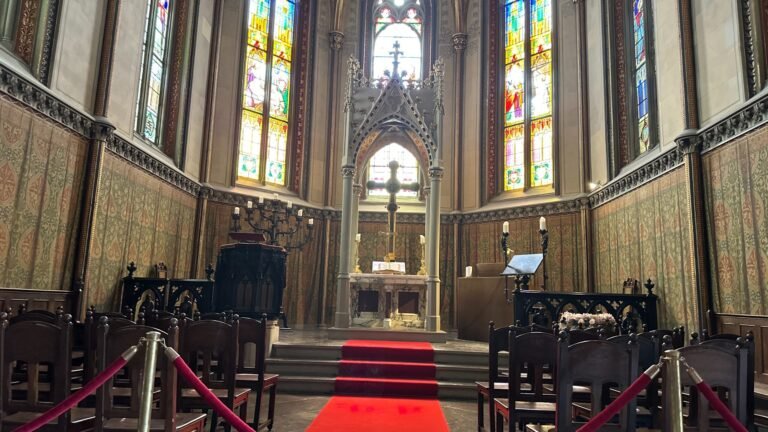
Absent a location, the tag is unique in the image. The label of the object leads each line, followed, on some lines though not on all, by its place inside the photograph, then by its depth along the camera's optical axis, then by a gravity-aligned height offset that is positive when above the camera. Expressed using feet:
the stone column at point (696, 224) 25.59 +4.05
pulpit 29.63 +0.62
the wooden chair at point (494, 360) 15.84 -1.81
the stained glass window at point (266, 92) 49.73 +19.23
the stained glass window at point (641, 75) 37.17 +16.31
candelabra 46.75 +6.05
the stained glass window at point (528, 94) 49.83 +19.85
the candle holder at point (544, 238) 33.00 +3.89
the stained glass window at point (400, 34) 57.16 +28.40
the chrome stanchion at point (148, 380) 8.73 -1.50
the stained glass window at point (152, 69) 36.94 +15.77
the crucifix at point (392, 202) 39.06 +7.00
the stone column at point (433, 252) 34.99 +3.08
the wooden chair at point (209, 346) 13.80 -1.45
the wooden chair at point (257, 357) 16.55 -2.05
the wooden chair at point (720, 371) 10.19 -1.26
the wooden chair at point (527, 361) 13.56 -1.58
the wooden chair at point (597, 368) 10.28 -1.31
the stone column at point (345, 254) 34.86 +2.74
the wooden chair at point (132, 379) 10.15 -1.76
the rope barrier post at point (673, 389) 8.57 -1.40
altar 37.17 -0.33
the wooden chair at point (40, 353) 10.27 -1.33
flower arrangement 26.04 -0.91
